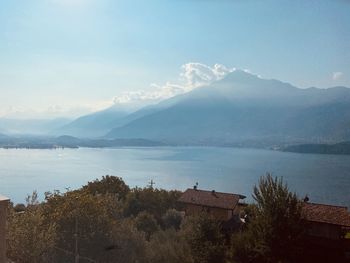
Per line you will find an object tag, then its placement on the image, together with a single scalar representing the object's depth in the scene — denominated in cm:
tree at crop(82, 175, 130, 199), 3253
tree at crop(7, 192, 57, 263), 1180
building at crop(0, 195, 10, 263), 750
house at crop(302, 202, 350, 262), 2458
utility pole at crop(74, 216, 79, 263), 1251
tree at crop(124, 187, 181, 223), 3117
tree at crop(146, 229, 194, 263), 1683
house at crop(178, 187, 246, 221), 3353
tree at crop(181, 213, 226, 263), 2047
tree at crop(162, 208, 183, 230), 2947
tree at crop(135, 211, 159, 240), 2546
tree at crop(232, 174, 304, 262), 1980
